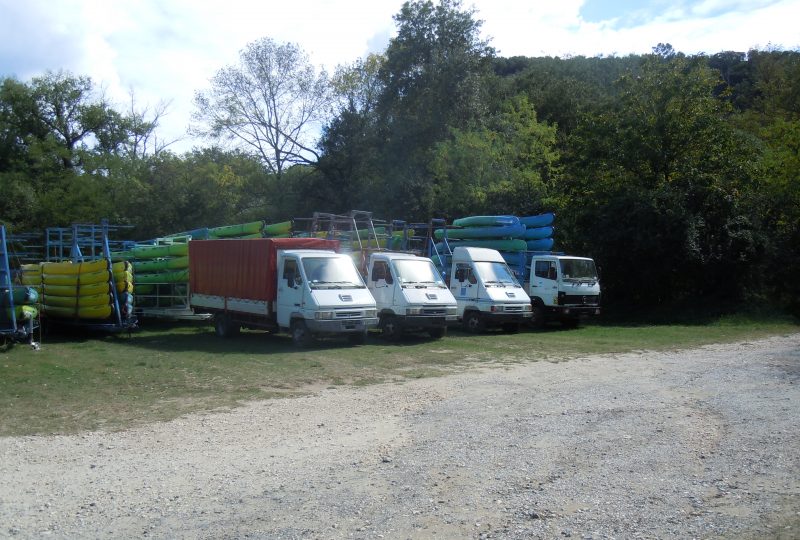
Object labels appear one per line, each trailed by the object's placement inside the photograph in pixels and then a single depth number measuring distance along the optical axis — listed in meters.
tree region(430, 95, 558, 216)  32.81
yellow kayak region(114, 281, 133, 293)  19.64
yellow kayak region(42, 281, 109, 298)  19.69
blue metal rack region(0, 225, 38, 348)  16.41
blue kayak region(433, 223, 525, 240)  24.92
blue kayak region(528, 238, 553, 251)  25.19
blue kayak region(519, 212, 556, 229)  25.23
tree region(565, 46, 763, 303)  26.73
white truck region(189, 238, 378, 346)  17.16
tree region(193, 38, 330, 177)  47.97
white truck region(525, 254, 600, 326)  23.11
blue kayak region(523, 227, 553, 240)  25.11
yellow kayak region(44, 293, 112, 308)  19.56
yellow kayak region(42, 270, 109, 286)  19.69
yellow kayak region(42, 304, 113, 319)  19.55
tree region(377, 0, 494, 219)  39.34
